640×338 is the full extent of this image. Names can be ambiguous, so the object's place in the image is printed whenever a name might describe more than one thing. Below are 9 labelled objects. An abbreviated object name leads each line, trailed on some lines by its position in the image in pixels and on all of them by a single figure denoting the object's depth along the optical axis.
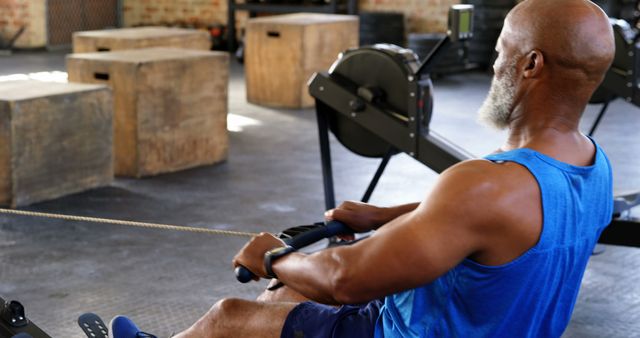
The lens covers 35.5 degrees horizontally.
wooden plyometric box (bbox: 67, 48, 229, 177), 5.76
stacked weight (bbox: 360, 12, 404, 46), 11.33
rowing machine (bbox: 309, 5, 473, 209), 4.11
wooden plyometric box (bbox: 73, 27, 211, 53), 7.48
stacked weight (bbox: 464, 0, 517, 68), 10.70
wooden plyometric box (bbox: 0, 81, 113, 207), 5.01
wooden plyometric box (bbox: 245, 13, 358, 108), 8.41
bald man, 1.63
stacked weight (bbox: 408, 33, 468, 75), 10.05
